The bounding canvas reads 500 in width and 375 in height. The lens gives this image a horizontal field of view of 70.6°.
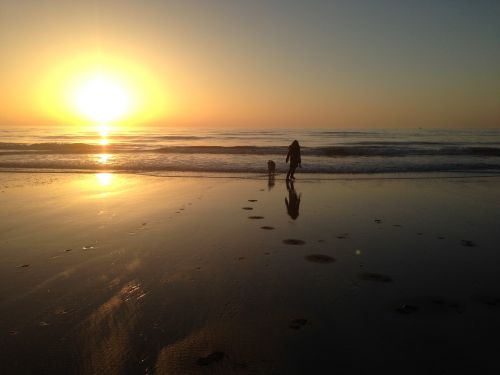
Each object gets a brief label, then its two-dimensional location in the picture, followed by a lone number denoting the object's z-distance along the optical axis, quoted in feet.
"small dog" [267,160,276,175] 57.47
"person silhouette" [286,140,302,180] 55.98
